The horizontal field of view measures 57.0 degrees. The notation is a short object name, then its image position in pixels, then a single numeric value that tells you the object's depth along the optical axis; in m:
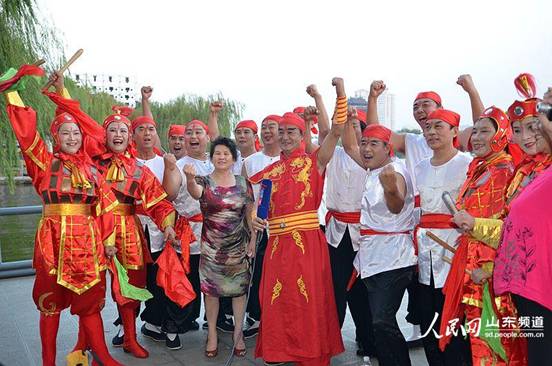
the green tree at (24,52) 7.61
